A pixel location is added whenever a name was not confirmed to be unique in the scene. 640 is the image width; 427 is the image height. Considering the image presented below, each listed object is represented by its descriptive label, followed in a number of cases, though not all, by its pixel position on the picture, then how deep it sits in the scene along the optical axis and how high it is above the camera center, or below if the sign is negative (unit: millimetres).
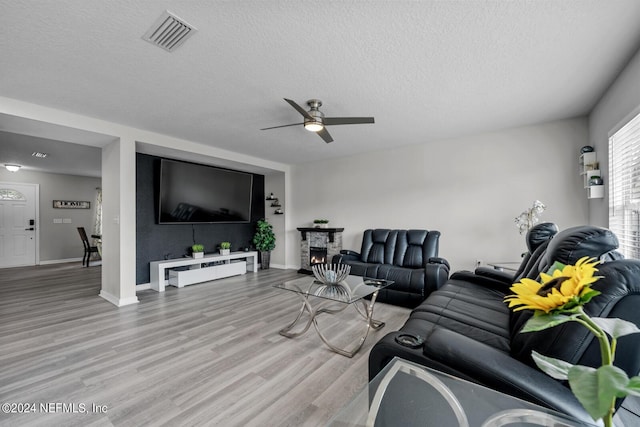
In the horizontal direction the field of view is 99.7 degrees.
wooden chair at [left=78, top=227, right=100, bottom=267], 6625 -744
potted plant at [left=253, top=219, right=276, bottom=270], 6219 -580
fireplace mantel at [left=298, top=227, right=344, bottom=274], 5453 -606
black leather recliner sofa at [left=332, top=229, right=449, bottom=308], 3449 -721
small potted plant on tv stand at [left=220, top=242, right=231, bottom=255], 5586 -661
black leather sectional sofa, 963 -578
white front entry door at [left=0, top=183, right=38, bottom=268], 6441 -136
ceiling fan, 2742 +979
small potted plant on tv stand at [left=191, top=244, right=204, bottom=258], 5055 -650
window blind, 2201 +234
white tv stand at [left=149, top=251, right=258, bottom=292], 4473 -976
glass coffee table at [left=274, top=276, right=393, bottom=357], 2395 -744
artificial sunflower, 516 -159
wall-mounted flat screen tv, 4707 +442
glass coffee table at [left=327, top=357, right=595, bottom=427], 863 -679
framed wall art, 7195 +377
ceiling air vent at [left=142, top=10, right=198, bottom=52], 1737 +1265
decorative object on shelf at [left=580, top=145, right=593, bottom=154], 3121 +741
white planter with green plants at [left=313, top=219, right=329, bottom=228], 5602 -159
